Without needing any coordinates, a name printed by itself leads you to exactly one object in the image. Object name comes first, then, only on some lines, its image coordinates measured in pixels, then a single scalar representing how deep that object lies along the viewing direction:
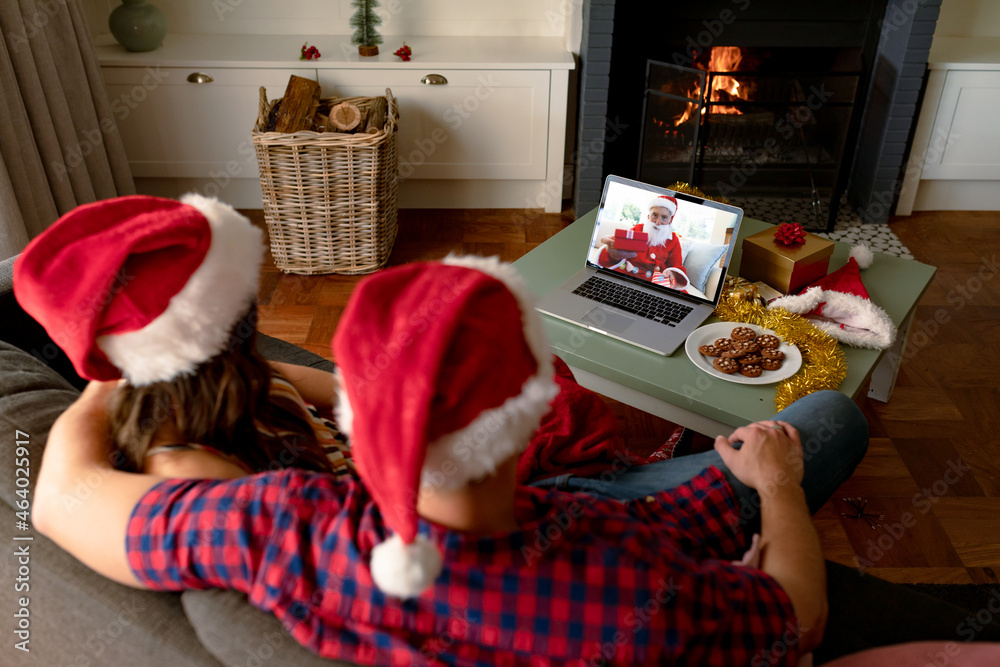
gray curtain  2.23
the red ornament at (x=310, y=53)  2.81
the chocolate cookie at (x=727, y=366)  1.48
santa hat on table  1.56
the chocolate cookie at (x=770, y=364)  1.47
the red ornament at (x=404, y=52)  2.81
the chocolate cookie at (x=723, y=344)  1.53
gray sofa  0.73
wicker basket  2.39
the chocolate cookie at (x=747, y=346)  1.50
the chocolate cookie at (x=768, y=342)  1.52
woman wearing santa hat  0.78
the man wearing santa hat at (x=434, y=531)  0.61
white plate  1.46
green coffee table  1.43
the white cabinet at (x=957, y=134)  2.78
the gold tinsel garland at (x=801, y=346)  1.41
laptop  1.63
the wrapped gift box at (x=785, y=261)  1.71
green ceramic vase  2.78
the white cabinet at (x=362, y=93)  2.80
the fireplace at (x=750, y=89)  2.73
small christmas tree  2.84
